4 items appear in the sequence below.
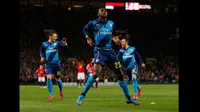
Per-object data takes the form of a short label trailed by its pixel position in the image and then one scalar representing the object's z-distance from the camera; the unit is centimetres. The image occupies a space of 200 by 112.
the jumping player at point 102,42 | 1147
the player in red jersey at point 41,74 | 3641
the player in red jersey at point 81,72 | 3646
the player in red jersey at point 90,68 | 3048
